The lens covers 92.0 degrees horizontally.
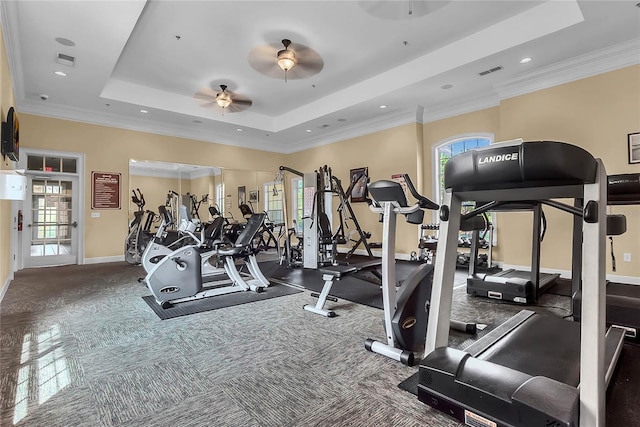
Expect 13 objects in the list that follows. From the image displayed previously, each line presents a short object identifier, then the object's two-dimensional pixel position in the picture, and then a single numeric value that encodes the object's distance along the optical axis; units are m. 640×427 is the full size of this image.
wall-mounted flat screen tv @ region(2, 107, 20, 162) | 3.77
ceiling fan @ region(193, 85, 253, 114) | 5.69
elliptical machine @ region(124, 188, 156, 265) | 6.80
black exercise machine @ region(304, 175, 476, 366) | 2.30
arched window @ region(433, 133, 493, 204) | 6.57
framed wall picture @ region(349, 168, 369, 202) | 8.10
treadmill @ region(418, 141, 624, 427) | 1.32
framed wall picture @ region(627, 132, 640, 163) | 4.36
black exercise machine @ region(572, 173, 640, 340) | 2.53
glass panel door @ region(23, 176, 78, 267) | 6.38
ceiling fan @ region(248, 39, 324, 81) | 4.29
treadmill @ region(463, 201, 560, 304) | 3.61
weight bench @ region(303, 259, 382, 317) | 3.21
